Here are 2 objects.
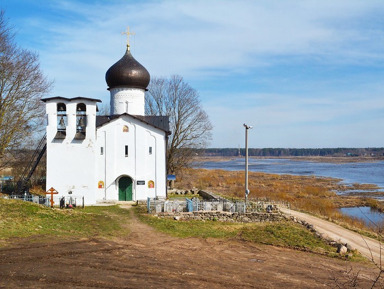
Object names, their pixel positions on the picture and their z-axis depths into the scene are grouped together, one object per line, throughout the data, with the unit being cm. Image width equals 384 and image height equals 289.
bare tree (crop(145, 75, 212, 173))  3806
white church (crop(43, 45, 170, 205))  2231
